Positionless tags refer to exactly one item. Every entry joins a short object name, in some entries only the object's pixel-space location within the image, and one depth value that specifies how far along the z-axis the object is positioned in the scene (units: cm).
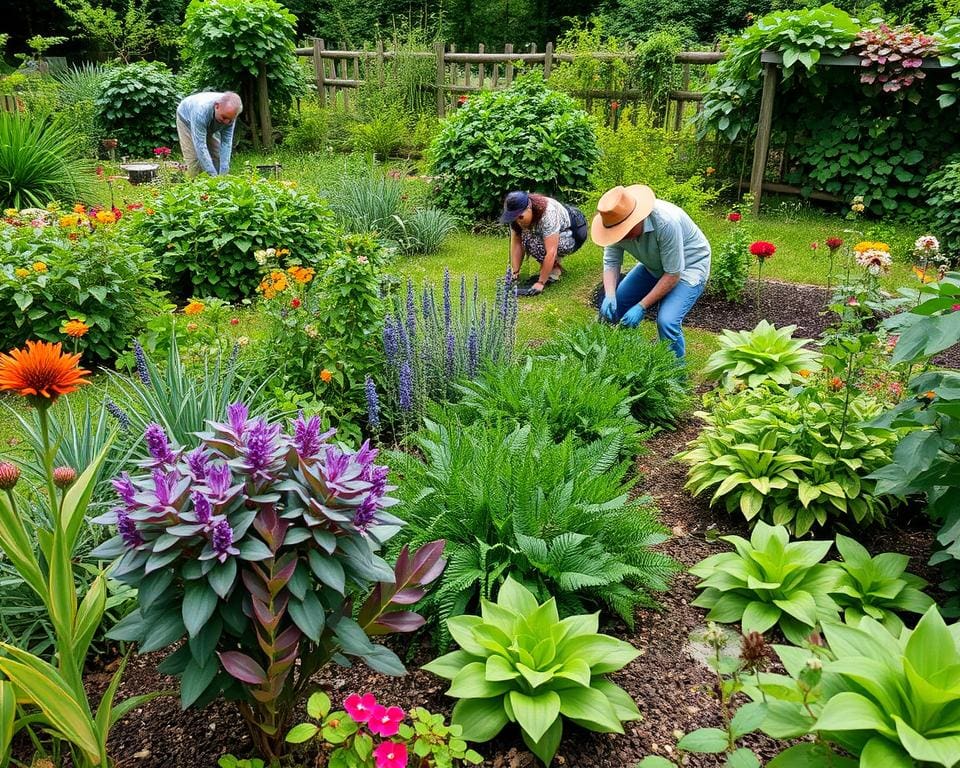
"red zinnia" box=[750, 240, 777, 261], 503
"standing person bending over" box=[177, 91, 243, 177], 740
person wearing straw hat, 445
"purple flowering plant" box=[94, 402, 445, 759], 154
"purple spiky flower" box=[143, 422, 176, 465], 169
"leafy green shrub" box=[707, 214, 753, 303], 594
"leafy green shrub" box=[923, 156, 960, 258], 671
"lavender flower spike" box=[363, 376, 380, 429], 307
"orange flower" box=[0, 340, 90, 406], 139
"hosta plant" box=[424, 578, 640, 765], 197
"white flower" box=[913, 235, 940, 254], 371
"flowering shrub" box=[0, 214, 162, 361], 462
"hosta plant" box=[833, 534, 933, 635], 252
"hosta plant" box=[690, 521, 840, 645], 249
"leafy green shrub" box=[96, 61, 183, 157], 1136
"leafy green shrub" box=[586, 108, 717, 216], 728
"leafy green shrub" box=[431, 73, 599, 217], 779
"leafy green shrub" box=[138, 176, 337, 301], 586
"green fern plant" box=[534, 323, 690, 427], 399
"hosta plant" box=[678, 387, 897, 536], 297
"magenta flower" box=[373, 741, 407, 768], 162
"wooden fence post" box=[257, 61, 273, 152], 1155
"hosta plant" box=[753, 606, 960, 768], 166
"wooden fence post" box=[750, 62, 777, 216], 801
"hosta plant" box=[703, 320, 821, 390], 406
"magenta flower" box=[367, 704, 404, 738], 162
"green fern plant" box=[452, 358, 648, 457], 344
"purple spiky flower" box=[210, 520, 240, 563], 150
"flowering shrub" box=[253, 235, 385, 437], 360
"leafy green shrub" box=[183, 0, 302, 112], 1078
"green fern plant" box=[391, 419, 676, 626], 240
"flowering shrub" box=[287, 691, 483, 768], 164
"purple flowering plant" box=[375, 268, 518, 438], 362
